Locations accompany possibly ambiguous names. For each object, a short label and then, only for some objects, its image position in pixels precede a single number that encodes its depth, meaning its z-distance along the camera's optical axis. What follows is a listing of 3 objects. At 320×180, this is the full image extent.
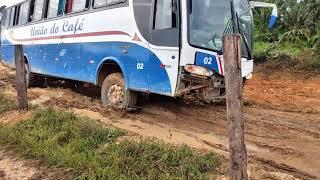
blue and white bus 7.72
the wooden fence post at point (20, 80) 9.06
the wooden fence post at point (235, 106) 4.45
